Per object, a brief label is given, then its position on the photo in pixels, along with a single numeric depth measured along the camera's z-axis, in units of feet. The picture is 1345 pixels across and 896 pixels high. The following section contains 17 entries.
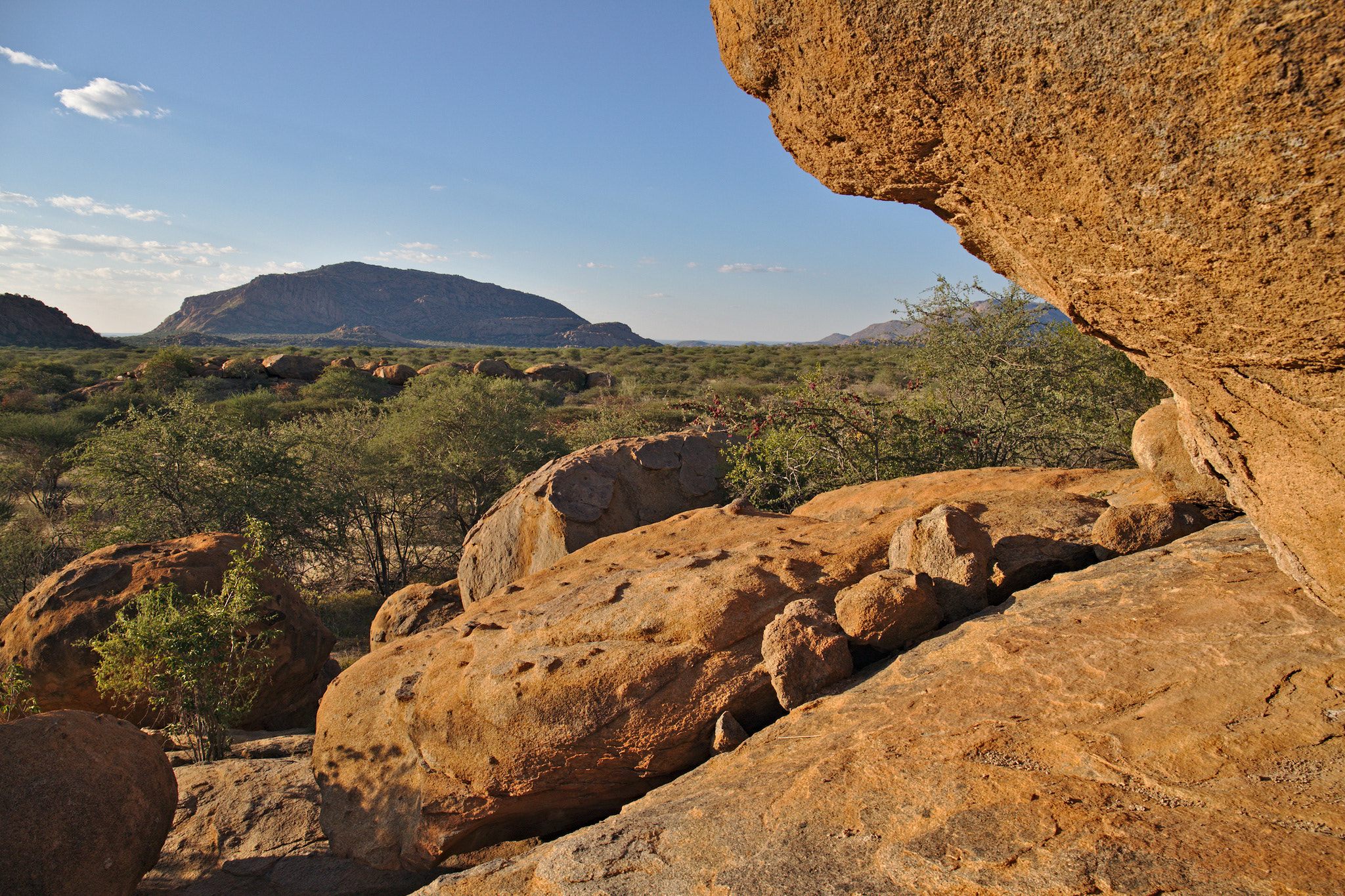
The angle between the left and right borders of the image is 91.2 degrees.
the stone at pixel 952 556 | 13.91
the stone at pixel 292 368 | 108.37
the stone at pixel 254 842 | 15.55
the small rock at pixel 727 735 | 13.04
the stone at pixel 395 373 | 107.86
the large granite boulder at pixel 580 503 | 25.55
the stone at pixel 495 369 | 107.76
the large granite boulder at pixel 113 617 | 22.54
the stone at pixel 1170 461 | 14.16
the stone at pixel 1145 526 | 13.60
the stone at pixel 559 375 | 113.39
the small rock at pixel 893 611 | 13.32
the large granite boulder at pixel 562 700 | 13.65
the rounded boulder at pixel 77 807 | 12.62
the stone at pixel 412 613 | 23.65
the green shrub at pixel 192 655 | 19.33
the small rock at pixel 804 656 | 13.14
